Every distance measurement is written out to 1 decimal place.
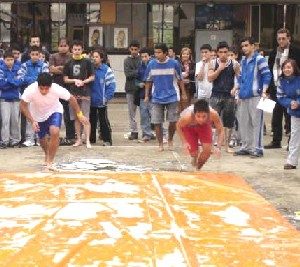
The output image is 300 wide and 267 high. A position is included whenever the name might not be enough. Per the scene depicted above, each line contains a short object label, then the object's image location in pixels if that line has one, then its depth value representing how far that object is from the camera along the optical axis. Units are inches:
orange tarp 173.8
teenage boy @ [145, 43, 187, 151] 411.8
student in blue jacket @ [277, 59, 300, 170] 345.1
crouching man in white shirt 350.0
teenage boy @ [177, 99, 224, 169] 314.7
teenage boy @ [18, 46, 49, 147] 427.2
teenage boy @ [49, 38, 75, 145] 443.5
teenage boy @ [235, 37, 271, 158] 385.1
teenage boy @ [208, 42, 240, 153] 403.2
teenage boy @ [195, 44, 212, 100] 424.5
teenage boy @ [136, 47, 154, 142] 466.6
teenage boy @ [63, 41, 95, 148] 430.9
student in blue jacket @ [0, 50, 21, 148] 424.8
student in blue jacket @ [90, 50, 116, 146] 442.3
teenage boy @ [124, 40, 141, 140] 471.2
